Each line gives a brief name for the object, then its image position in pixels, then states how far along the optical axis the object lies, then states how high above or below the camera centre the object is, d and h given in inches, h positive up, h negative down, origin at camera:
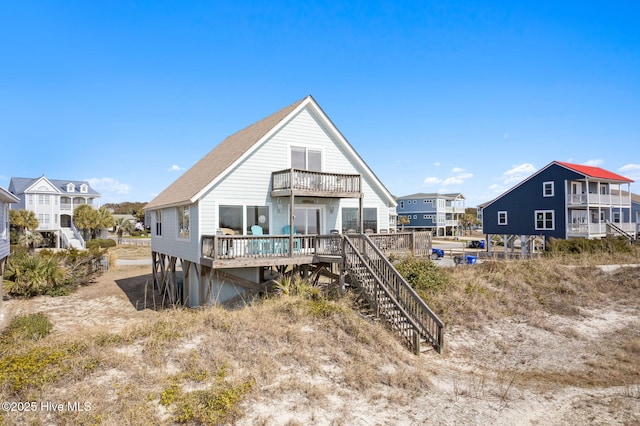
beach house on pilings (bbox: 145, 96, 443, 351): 586.6 +11.6
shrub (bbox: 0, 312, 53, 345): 405.5 -129.4
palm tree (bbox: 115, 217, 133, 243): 2687.0 -2.9
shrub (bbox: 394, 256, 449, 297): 623.2 -88.7
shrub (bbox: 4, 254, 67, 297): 877.8 -118.4
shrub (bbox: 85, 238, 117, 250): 1904.3 -95.4
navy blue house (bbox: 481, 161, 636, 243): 1492.4 +65.1
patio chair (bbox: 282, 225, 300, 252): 669.9 -37.9
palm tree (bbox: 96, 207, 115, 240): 2216.5 +33.9
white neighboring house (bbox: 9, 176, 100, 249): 2084.2 +106.0
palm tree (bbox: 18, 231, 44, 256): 1748.3 -63.6
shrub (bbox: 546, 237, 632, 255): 1039.3 -74.0
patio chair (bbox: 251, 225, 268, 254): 625.6 -37.4
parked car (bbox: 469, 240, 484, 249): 2153.1 -134.7
